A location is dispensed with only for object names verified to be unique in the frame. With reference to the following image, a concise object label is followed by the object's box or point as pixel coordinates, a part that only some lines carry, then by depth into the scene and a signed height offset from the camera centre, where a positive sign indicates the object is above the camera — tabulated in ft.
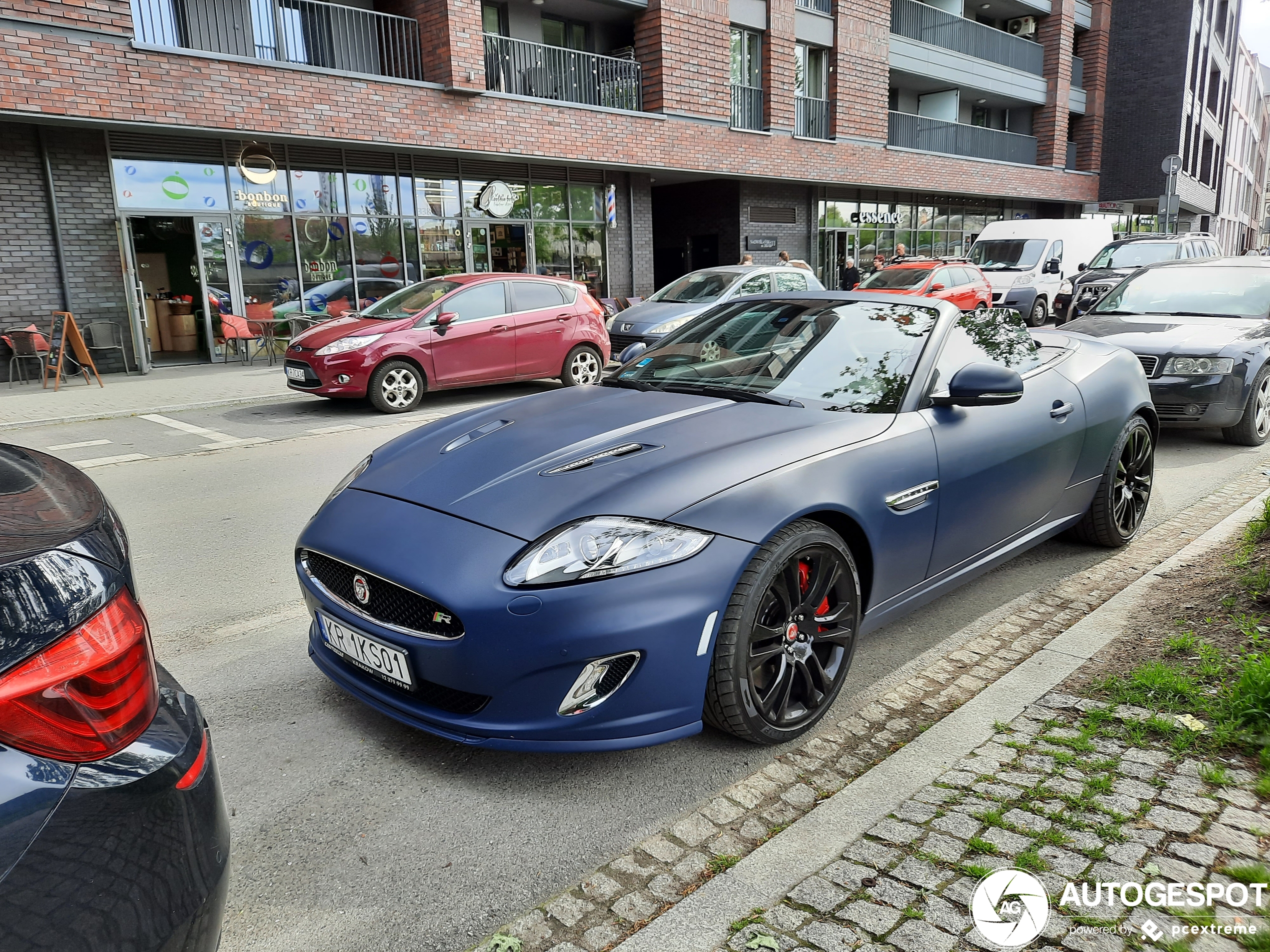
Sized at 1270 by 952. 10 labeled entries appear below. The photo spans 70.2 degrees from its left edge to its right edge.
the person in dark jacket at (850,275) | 74.33 -0.38
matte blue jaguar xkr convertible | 8.43 -2.62
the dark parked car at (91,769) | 4.15 -2.37
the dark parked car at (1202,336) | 24.70 -2.14
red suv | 57.11 -0.87
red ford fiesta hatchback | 35.29 -2.35
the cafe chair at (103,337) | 47.55 -2.19
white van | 68.45 +0.68
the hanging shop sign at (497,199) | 63.52 +5.69
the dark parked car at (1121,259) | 61.62 +0.14
